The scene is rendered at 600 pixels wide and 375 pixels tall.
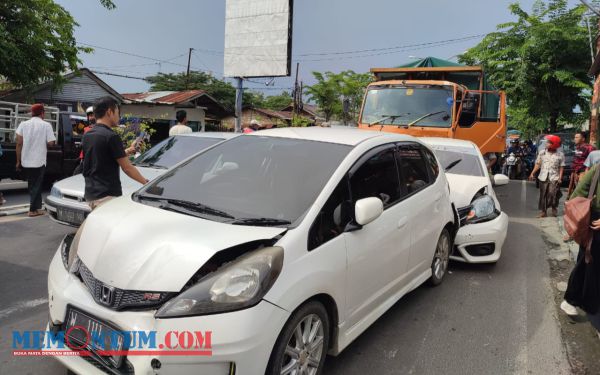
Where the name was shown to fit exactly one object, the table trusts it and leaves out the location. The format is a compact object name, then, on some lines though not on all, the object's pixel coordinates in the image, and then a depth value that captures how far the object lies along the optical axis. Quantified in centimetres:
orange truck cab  848
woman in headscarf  855
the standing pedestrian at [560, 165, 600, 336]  359
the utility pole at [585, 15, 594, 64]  1645
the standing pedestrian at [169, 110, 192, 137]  780
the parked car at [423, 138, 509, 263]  530
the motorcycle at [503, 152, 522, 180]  1592
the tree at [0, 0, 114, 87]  1226
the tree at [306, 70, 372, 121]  3081
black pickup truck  905
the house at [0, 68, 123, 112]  1991
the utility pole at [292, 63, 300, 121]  3607
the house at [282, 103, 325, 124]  4268
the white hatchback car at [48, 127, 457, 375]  215
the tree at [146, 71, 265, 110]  4538
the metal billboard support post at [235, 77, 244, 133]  1903
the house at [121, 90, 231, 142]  2427
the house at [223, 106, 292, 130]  4081
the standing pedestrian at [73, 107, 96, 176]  787
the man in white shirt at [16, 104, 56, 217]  701
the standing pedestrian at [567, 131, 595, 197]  958
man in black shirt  415
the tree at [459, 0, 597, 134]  1750
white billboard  1786
